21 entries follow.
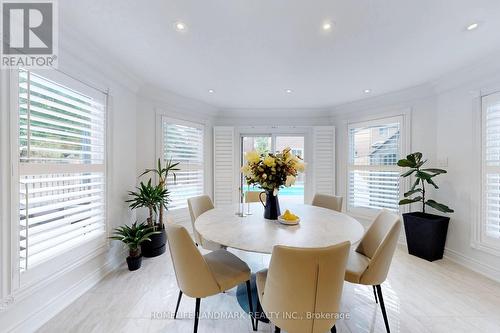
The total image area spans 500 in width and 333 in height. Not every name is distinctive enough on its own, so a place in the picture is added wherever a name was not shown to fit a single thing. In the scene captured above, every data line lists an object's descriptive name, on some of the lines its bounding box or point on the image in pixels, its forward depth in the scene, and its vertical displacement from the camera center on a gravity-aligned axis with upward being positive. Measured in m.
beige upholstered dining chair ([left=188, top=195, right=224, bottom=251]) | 2.26 -0.53
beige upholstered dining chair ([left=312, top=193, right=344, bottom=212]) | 2.66 -0.48
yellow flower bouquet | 1.89 -0.05
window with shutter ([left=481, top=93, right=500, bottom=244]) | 2.31 -0.03
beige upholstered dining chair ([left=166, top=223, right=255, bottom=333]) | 1.39 -0.75
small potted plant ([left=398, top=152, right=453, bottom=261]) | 2.63 -0.79
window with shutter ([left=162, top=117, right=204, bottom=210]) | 3.49 +0.16
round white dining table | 1.37 -0.51
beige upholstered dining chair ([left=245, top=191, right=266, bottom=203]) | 3.10 -0.46
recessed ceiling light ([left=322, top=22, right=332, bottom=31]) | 1.63 +1.12
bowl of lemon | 1.78 -0.47
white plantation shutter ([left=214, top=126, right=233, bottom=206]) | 4.21 -0.01
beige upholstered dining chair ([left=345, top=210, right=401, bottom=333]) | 1.46 -0.72
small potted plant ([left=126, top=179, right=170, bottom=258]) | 2.62 -0.54
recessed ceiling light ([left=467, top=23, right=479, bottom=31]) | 1.65 +1.13
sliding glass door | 4.40 +0.46
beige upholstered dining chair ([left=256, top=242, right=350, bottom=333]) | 1.03 -0.63
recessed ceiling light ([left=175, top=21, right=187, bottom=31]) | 1.65 +1.13
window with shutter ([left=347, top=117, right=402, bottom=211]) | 3.40 +0.03
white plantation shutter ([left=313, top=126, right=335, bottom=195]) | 4.16 +0.15
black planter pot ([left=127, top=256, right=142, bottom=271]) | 2.44 -1.16
